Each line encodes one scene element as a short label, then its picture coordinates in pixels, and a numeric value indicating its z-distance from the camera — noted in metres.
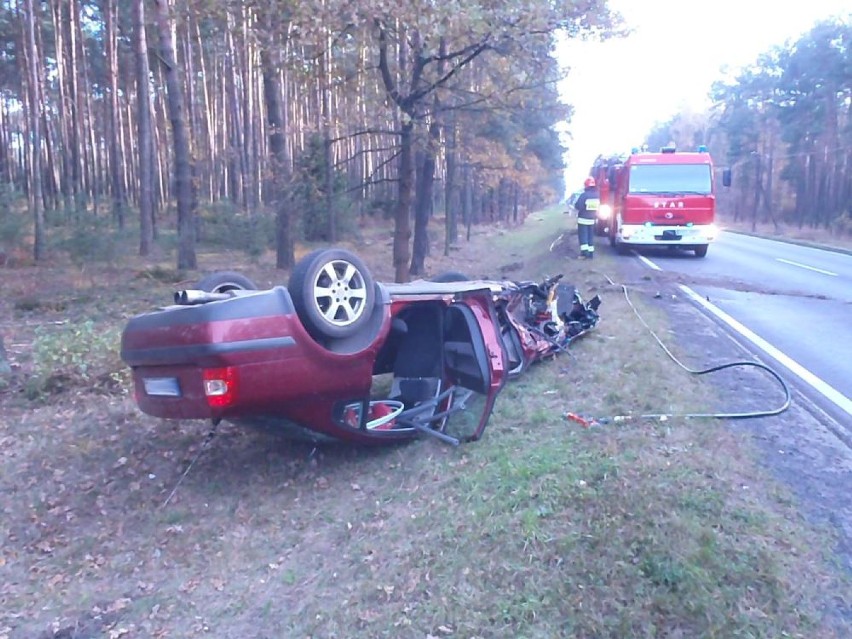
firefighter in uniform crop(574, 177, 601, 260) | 19.95
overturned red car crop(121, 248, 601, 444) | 5.34
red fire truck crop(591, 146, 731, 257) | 22.56
